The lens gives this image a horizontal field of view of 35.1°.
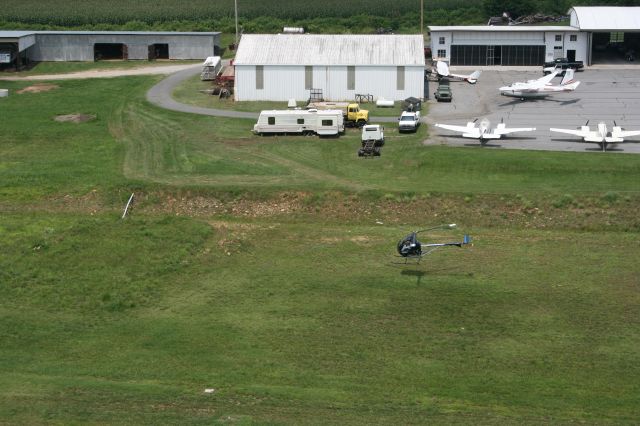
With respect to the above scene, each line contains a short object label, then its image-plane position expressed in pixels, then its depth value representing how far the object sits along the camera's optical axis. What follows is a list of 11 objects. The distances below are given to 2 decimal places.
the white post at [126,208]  56.61
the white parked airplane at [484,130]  65.62
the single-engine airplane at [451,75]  86.19
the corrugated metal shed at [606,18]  92.94
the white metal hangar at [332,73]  78.75
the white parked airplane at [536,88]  78.62
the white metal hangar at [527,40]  93.25
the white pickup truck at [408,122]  68.81
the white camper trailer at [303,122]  68.00
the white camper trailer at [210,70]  87.50
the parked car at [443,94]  79.25
